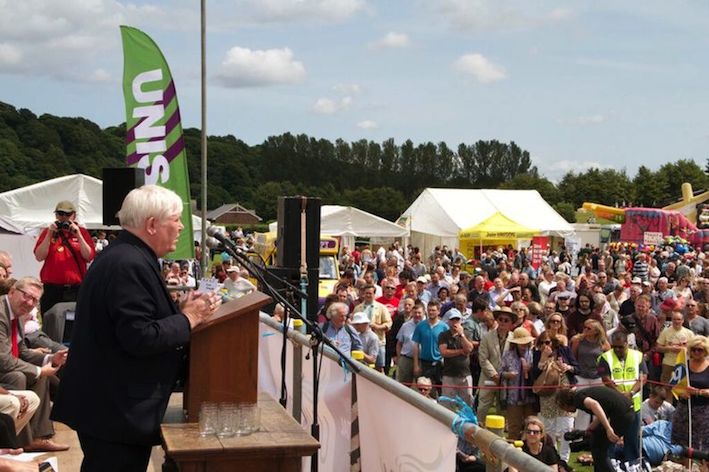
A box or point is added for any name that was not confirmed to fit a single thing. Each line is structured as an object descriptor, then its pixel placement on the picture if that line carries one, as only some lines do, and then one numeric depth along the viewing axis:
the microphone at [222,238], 4.49
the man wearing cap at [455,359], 11.49
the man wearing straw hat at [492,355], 11.05
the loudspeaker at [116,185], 8.82
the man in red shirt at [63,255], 8.83
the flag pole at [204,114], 11.73
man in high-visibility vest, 10.28
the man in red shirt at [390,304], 14.16
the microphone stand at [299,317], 4.24
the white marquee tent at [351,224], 35.78
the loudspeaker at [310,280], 8.58
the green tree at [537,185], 108.31
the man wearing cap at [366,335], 11.44
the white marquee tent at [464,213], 39.26
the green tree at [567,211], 92.24
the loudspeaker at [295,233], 9.38
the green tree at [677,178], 111.31
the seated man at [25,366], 6.73
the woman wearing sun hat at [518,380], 10.47
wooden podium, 3.63
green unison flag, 10.45
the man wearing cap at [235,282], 14.19
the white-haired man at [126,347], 3.39
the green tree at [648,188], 111.12
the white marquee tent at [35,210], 21.52
